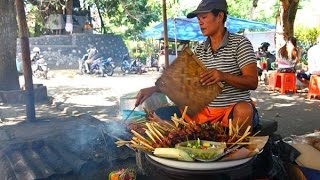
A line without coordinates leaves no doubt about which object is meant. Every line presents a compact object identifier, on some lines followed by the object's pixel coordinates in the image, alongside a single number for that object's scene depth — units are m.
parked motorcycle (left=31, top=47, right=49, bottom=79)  16.19
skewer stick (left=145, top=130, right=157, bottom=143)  2.25
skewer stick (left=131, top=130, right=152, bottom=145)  2.28
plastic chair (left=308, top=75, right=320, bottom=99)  8.66
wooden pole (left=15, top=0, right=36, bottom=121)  5.71
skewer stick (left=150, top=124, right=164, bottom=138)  2.28
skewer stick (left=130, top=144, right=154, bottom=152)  2.13
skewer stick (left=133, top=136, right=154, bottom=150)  2.16
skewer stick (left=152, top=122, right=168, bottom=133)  2.41
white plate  1.90
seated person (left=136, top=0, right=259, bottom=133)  2.42
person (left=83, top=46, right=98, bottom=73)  18.00
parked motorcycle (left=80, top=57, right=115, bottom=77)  17.45
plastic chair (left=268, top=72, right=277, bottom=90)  10.58
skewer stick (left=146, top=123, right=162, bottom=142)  2.27
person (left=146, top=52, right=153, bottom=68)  21.48
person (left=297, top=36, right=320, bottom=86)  8.16
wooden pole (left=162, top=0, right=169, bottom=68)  6.10
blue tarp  14.48
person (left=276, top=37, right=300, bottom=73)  9.74
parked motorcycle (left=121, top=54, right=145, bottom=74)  19.02
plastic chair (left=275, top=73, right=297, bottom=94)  10.00
